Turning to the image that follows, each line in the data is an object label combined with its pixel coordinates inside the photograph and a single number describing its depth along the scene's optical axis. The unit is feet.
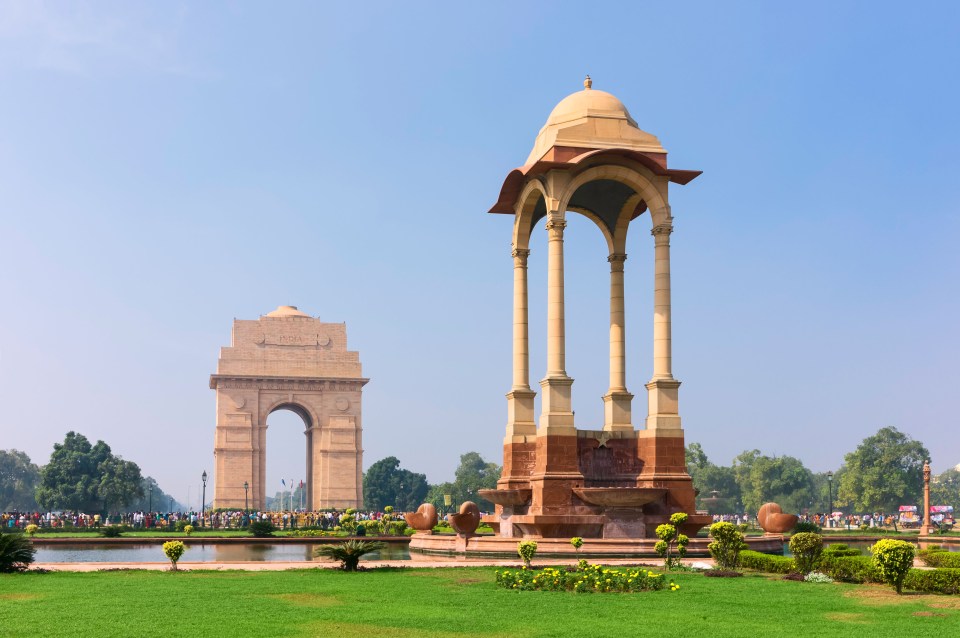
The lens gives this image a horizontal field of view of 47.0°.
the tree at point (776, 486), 352.08
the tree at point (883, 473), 285.84
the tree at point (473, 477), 380.58
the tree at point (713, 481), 369.94
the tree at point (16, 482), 467.93
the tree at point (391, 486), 370.12
